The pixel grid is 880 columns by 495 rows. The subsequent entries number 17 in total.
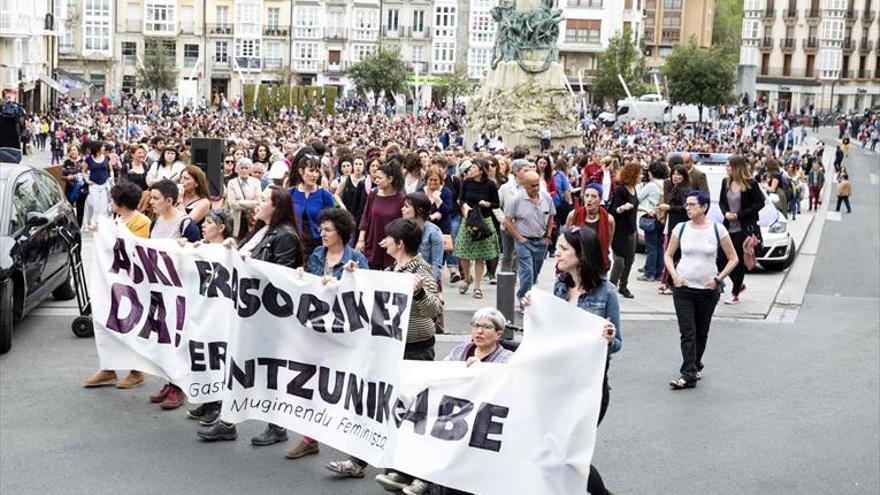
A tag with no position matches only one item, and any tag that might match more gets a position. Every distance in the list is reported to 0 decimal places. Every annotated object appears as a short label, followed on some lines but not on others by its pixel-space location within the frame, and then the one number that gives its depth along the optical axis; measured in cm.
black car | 1181
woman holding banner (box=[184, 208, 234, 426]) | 972
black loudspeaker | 1733
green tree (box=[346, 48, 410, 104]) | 8475
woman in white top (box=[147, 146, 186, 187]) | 1642
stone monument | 3625
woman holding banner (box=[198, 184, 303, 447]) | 925
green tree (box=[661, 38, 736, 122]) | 7919
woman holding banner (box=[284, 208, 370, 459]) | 890
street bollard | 1031
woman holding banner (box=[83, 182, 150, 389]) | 1072
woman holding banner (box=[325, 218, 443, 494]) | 847
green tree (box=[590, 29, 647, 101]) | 8431
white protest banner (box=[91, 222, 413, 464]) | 820
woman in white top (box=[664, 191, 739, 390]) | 1130
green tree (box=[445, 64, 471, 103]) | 8469
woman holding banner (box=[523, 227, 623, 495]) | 783
